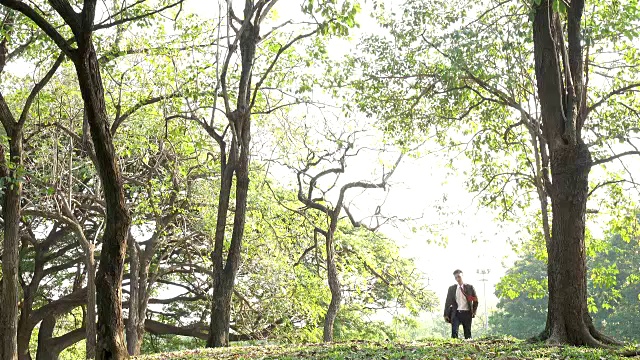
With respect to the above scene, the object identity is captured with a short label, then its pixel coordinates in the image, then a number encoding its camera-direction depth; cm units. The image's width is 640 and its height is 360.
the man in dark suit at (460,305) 1449
